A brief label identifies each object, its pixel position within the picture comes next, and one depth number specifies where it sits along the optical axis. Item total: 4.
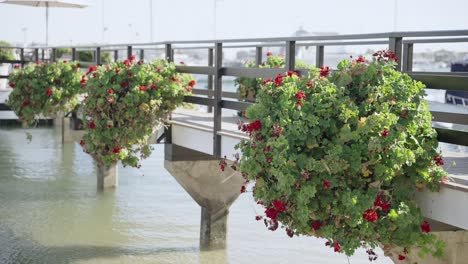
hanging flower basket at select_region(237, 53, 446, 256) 5.47
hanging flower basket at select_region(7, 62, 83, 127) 14.75
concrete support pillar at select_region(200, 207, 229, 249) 10.76
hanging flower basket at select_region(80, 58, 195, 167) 10.03
